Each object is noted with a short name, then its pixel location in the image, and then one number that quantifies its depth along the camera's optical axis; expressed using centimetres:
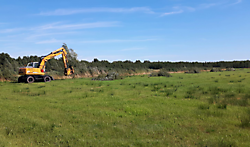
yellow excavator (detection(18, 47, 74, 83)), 2973
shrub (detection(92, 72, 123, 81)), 3334
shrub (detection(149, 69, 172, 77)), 3989
